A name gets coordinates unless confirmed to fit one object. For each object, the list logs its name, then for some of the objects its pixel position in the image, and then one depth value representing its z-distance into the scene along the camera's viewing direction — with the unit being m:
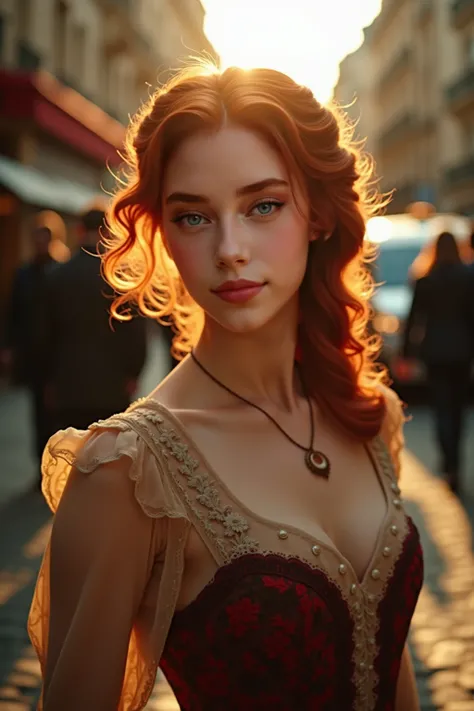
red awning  17.38
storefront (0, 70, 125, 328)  17.27
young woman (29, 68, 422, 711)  1.61
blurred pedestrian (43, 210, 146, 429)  6.59
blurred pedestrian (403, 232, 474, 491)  8.29
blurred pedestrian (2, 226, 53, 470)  7.75
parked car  12.81
